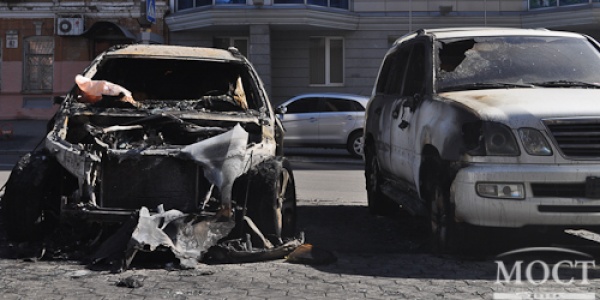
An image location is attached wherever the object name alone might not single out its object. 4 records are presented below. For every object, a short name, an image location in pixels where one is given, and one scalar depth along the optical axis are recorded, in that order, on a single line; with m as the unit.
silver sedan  17.88
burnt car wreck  5.09
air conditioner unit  24.27
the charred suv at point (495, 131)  4.96
